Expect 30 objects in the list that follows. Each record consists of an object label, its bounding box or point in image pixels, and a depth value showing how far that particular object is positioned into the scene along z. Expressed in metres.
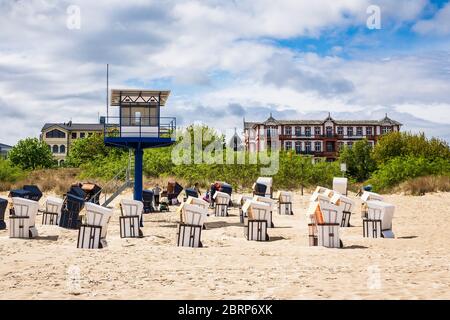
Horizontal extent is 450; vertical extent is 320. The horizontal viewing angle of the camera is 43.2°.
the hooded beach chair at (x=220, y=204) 25.50
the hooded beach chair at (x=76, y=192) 21.03
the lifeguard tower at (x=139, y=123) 23.58
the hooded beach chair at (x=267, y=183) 30.66
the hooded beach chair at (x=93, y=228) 14.88
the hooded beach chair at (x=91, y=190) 25.64
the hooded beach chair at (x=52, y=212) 21.34
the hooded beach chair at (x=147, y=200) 27.16
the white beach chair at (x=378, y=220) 17.59
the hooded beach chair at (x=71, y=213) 20.25
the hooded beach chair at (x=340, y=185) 34.59
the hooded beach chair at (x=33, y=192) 26.00
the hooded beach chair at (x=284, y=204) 26.97
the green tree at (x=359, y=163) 66.81
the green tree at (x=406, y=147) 65.19
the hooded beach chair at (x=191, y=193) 26.83
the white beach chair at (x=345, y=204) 21.16
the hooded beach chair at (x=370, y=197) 21.00
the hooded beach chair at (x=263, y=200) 19.67
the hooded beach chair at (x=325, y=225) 15.39
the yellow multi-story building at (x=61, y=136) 101.88
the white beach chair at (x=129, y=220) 17.53
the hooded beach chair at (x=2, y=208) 19.29
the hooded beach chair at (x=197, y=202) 17.62
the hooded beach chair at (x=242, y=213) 22.35
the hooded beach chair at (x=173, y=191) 31.84
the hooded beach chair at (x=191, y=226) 15.55
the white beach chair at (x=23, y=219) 16.47
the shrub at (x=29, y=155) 70.81
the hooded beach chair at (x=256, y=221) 17.36
